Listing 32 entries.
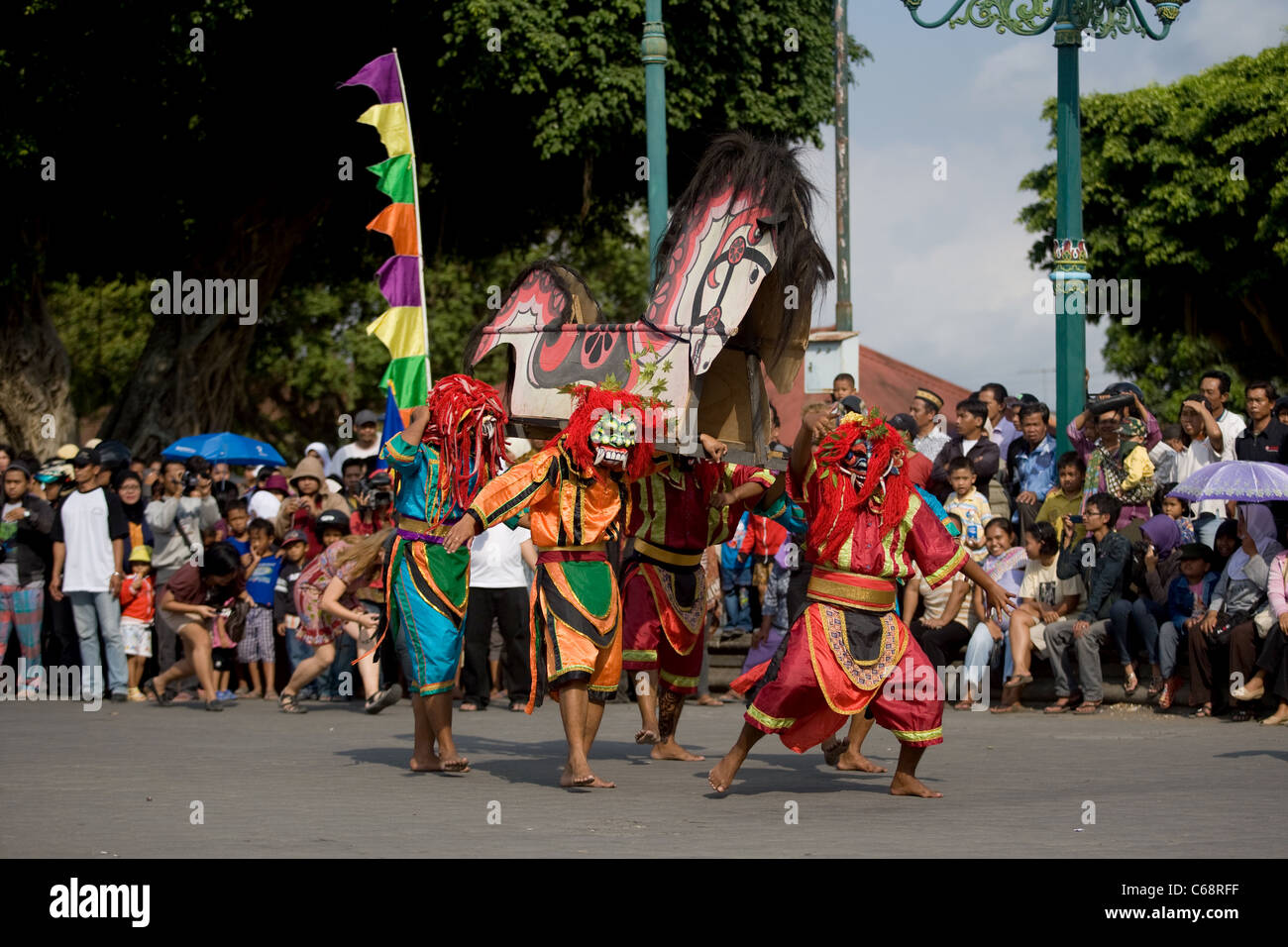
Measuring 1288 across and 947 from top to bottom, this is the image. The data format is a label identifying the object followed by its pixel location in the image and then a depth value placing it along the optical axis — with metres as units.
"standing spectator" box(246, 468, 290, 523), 15.77
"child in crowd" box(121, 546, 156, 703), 14.38
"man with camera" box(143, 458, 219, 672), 14.45
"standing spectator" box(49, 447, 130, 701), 14.09
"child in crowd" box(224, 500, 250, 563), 14.68
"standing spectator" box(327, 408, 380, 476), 16.34
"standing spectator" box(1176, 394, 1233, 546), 12.84
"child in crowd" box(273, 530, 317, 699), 14.16
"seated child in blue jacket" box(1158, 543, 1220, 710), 11.82
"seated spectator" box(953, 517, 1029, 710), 12.59
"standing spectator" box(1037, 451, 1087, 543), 12.81
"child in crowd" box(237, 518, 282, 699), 14.23
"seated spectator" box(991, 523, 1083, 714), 12.38
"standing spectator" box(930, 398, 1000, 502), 13.61
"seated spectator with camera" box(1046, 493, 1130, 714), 12.09
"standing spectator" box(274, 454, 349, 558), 14.58
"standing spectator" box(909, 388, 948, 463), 14.41
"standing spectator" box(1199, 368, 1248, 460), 13.24
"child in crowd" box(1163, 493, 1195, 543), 12.64
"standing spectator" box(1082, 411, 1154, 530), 12.62
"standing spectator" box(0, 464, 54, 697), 14.41
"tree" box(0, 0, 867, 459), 19.39
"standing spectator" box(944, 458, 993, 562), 12.97
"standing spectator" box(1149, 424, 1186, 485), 13.20
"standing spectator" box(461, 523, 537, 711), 13.37
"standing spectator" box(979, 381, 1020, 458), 14.65
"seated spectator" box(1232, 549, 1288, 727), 11.05
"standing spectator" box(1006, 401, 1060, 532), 13.66
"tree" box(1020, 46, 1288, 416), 30.95
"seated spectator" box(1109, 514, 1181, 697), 12.05
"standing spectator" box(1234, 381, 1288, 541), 12.31
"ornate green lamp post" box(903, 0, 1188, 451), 12.56
